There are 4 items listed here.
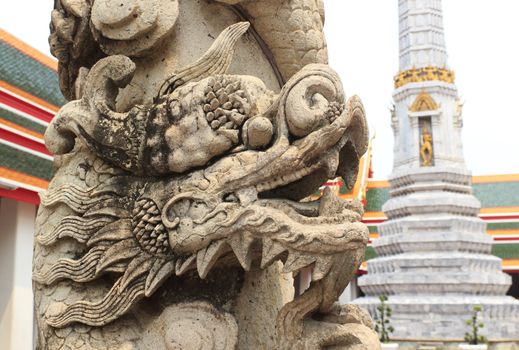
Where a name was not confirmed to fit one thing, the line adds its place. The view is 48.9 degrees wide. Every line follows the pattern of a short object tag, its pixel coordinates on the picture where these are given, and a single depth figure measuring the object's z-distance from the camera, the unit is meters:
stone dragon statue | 1.65
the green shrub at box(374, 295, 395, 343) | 11.82
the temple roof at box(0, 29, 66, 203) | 6.24
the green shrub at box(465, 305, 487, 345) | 11.48
